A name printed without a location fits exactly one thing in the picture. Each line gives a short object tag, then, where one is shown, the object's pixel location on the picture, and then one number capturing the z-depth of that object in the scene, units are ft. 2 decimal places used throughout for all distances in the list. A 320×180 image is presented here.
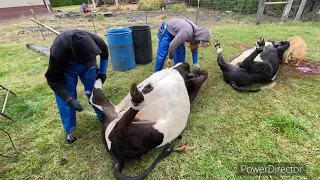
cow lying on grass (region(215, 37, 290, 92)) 10.88
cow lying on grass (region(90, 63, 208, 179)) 5.98
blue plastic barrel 13.23
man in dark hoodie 5.89
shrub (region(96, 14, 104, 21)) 37.29
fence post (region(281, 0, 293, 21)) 27.59
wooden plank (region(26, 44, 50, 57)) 18.65
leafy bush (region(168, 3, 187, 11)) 46.49
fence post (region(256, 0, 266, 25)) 27.17
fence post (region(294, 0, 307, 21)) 26.95
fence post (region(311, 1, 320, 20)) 27.17
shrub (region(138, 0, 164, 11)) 50.46
